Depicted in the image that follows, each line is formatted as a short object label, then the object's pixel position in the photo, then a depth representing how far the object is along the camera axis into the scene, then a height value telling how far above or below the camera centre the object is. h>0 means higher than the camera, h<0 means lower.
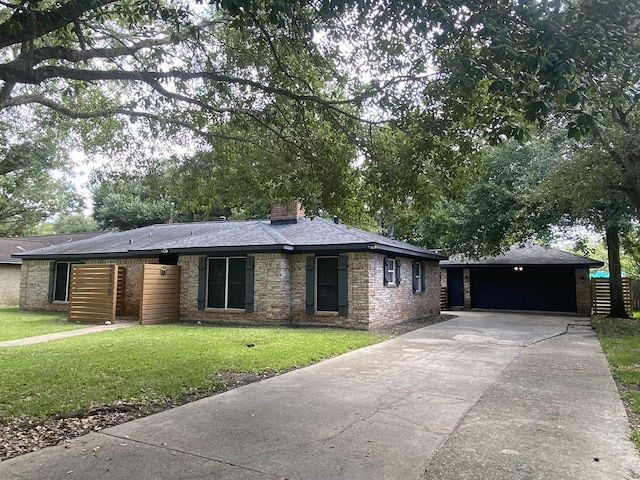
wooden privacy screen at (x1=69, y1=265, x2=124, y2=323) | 12.77 -0.46
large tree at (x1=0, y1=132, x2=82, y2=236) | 17.56 +4.93
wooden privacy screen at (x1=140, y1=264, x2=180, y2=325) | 12.34 -0.48
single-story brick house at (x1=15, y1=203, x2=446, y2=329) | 11.91 +0.21
